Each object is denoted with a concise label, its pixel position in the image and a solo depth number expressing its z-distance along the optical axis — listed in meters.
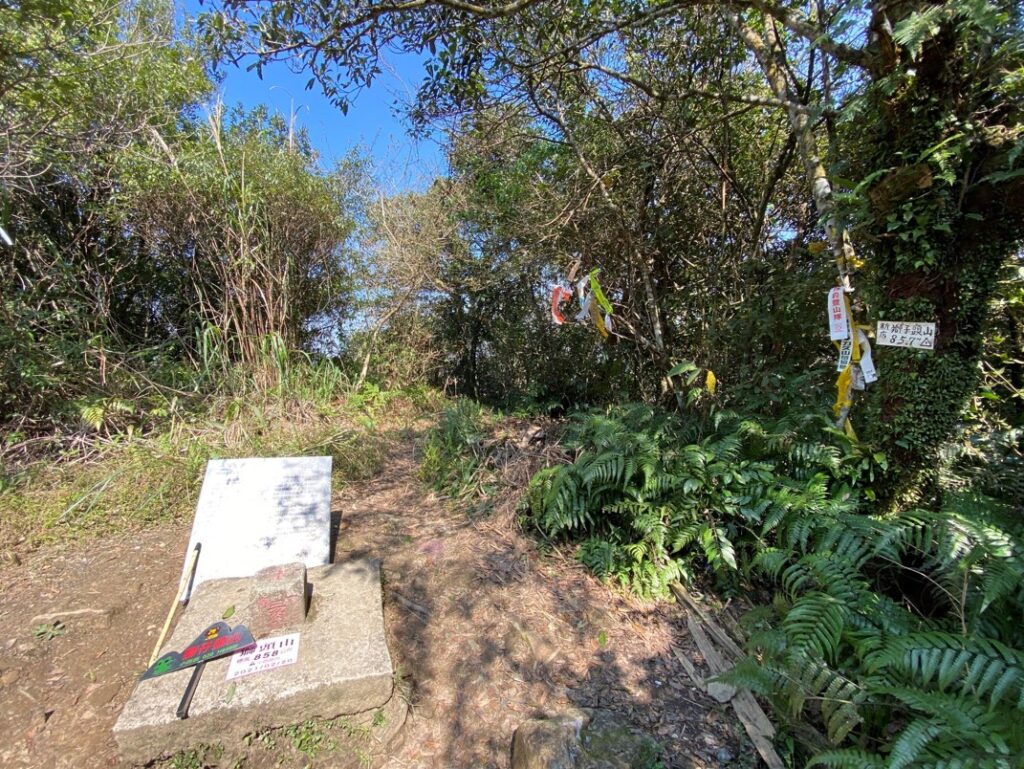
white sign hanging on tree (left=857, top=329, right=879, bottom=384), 1.98
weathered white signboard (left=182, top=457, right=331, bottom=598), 2.26
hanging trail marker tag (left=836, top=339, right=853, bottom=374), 2.10
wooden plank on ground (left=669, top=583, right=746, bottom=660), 1.95
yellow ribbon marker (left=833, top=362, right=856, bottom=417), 2.12
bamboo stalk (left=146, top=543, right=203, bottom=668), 1.80
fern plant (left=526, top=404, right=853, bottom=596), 2.16
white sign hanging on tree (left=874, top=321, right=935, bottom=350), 1.84
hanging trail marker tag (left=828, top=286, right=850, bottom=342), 2.09
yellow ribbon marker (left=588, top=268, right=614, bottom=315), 3.33
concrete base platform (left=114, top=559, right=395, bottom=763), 1.45
